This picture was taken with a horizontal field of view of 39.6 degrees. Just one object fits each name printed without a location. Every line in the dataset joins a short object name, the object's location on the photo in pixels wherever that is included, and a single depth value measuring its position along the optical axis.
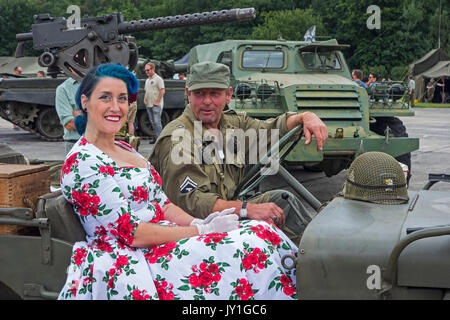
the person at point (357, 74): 15.09
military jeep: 2.00
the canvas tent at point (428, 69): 36.47
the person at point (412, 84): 31.28
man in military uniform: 3.24
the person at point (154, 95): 13.43
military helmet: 2.54
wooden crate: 2.75
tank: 14.73
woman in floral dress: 2.50
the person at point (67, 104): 6.38
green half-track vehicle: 7.66
